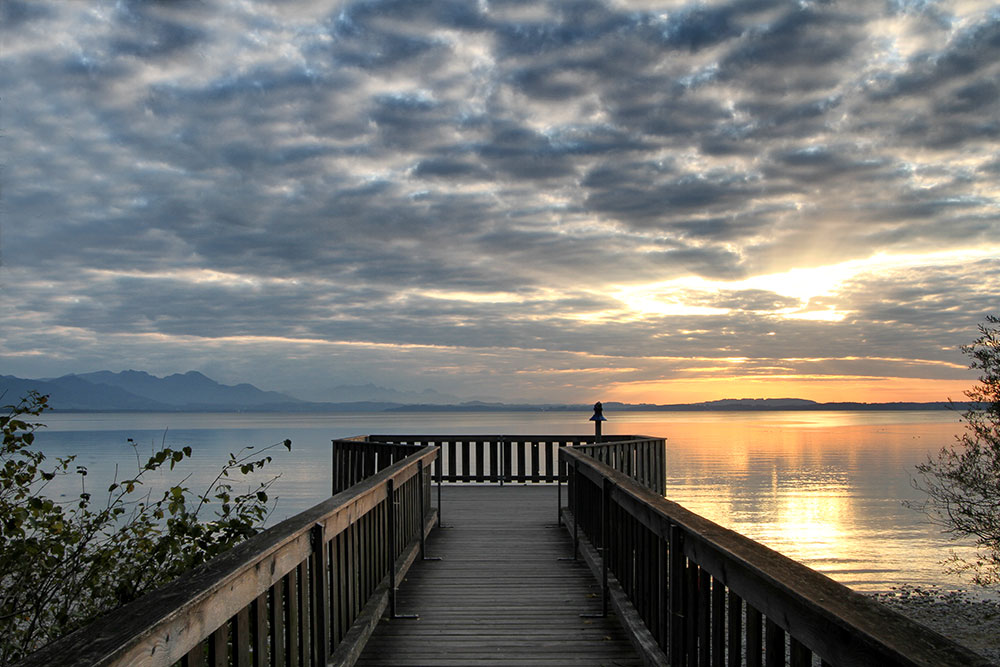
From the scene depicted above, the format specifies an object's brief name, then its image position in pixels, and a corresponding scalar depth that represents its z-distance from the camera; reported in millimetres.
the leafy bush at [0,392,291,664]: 5621
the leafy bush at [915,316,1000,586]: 13328
